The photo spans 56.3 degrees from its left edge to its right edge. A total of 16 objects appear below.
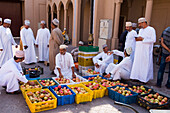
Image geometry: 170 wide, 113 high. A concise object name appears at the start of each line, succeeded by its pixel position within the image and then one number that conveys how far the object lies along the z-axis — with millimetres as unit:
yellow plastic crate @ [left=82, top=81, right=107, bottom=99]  3573
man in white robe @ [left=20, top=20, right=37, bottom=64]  6195
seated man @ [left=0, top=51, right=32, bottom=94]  3440
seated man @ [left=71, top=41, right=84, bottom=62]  6590
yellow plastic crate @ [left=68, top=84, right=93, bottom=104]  3292
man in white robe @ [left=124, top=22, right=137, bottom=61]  4963
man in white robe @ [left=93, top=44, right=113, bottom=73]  5203
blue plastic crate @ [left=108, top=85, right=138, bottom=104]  3328
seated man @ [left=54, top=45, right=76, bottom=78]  4332
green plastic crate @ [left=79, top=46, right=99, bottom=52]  5414
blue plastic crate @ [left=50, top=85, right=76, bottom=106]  3189
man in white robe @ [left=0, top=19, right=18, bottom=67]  5402
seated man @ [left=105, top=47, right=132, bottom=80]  4359
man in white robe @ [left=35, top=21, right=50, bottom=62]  6594
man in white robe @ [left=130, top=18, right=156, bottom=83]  4180
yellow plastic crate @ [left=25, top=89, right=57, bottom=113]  2840
